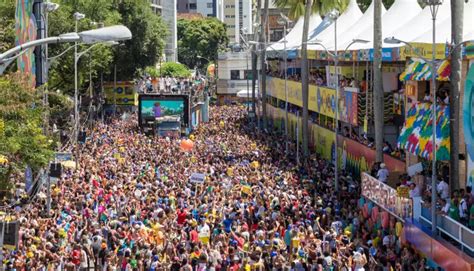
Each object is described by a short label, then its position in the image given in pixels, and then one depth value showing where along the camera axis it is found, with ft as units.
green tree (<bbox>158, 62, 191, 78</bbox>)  426.92
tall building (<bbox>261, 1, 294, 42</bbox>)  396.16
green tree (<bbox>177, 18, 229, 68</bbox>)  533.14
